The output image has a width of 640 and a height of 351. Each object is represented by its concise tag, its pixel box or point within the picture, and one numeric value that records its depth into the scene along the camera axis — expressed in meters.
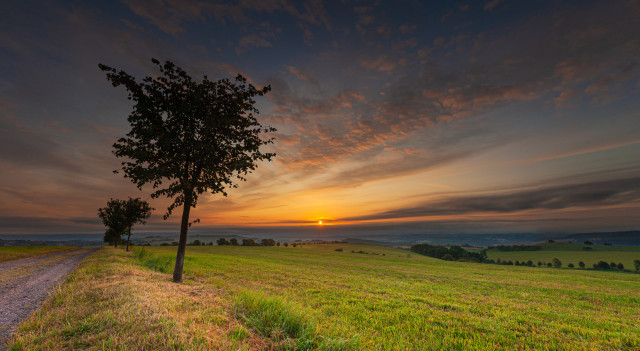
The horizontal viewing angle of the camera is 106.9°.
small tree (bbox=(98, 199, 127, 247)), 51.38
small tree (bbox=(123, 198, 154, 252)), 50.81
